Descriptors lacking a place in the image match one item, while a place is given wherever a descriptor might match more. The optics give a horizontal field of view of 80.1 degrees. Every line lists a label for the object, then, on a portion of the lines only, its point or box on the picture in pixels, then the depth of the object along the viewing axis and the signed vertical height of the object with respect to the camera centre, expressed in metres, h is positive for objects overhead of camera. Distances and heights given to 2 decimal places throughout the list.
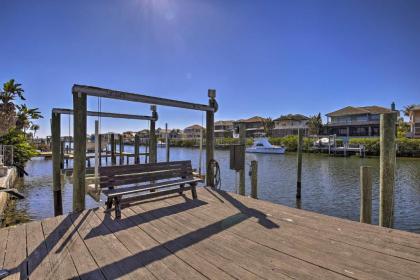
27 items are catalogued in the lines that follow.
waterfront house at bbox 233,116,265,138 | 79.44 +3.89
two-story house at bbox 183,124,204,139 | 103.56 +2.52
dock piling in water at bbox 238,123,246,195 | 8.49 -1.12
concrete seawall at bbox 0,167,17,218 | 8.70 -1.96
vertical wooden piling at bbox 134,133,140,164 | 13.60 -0.60
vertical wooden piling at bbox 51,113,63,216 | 7.29 -0.66
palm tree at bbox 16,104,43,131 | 22.55 +2.15
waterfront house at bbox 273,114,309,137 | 69.12 +3.84
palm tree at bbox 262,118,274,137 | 74.65 +3.59
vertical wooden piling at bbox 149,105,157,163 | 9.09 -0.05
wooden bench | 4.70 -0.86
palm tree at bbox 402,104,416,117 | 60.86 +6.55
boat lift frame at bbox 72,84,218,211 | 4.68 +0.10
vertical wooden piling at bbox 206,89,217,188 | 7.34 -0.01
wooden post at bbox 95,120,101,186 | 5.17 -0.34
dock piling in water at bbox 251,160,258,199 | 8.59 -1.45
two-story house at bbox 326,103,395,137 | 54.19 +3.77
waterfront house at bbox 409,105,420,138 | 45.62 +3.21
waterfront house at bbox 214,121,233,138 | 85.00 +3.90
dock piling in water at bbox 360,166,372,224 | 5.46 -1.27
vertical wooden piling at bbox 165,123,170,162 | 16.18 -0.52
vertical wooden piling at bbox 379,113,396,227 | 4.82 -0.59
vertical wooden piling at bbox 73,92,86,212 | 4.68 -0.23
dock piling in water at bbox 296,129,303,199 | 12.84 -1.37
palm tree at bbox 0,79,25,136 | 10.18 +1.37
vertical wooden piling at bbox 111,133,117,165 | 18.94 -1.07
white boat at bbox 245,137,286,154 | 47.72 -2.02
